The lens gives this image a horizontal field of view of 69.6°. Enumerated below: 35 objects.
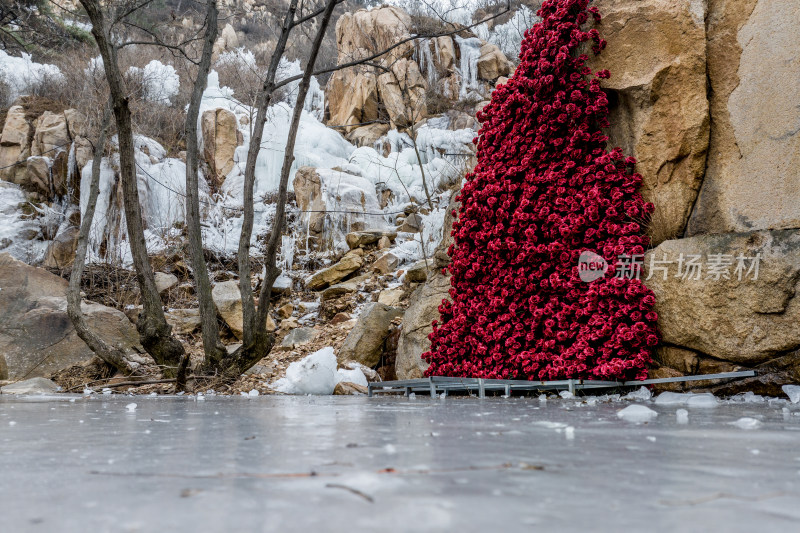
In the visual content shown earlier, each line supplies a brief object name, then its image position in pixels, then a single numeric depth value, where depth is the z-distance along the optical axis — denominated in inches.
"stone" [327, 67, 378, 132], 724.7
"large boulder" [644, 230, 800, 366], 134.6
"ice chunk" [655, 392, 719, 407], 117.7
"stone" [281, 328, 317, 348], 284.4
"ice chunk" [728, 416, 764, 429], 70.7
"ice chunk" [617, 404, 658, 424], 81.1
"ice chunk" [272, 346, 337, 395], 198.1
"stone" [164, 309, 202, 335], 330.9
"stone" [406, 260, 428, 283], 299.0
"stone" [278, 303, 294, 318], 344.2
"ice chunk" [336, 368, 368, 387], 209.8
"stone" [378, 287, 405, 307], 305.9
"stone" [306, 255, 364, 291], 379.6
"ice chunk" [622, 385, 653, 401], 138.9
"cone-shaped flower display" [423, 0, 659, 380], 155.6
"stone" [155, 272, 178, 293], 383.0
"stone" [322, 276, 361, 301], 355.3
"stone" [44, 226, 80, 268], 444.1
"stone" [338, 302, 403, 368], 238.8
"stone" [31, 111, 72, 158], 531.5
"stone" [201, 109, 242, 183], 624.1
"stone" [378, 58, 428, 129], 706.2
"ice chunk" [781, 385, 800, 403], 123.5
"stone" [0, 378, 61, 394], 214.5
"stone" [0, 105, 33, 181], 545.3
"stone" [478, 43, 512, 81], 734.5
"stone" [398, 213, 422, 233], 442.4
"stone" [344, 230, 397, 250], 429.4
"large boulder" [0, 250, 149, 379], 286.8
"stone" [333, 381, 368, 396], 200.7
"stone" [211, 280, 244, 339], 329.1
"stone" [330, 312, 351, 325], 313.1
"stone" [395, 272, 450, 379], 208.4
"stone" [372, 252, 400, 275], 377.3
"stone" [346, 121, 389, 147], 701.9
